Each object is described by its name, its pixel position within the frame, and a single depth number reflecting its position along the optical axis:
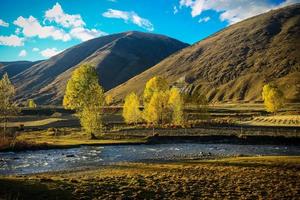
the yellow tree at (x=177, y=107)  112.42
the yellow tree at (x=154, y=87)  121.94
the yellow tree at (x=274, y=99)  141.88
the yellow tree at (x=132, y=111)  120.56
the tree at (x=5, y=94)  77.19
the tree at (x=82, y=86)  79.62
